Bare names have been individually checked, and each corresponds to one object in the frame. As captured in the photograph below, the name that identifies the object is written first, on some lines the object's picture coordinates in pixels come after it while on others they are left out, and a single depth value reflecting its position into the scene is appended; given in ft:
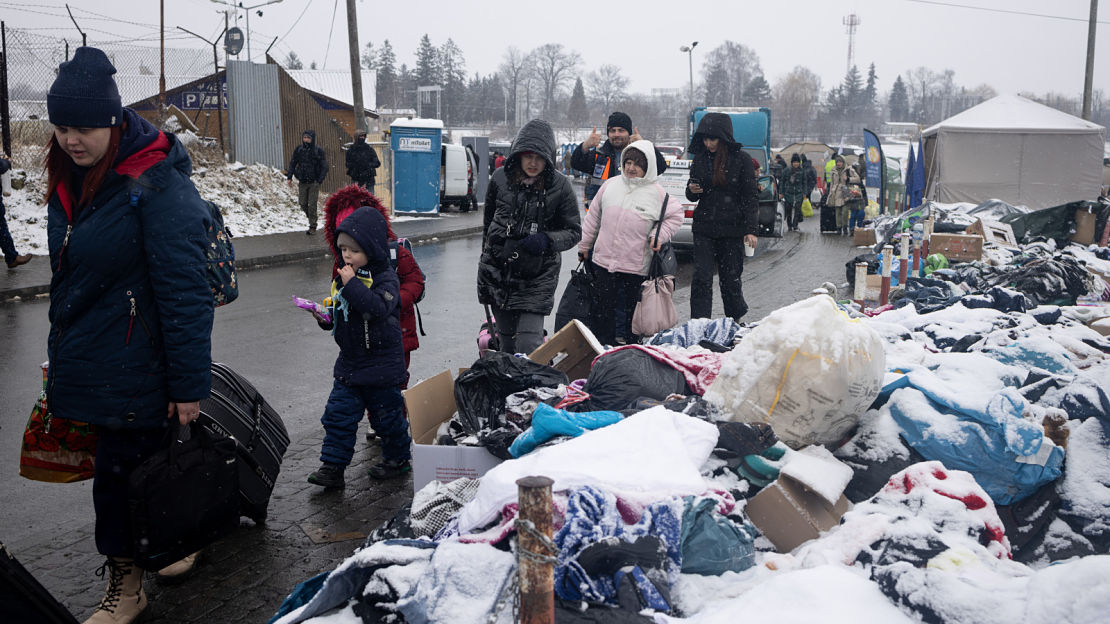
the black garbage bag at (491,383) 14.40
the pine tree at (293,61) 293.57
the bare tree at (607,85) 325.42
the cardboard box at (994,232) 37.06
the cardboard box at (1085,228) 40.70
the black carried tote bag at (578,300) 21.31
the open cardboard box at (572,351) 16.65
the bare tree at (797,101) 282.87
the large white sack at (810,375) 12.30
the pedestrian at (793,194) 70.54
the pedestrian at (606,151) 25.72
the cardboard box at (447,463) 12.46
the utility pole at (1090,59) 106.63
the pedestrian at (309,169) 54.19
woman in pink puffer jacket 21.09
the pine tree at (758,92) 296.57
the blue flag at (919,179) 64.90
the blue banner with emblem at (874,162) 65.92
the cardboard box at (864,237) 51.62
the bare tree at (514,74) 304.71
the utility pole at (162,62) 68.80
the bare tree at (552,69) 305.12
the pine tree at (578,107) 287.89
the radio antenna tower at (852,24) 345.64
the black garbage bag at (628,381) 14.02
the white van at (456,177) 77.87
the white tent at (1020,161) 60.75
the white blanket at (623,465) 10.12
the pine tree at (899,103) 353.10
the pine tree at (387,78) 309.01
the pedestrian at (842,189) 65.77
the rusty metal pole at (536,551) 6.88
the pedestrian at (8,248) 36.33
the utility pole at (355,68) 66.80
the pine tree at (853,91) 339.16
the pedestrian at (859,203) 66.23
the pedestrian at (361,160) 59.11
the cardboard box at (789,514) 10.66
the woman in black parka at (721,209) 22.99
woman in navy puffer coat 9.77
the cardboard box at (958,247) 32.27
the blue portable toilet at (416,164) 67.31
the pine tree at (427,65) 314.14
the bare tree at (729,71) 336.49
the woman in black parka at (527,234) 17.66
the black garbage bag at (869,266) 33.09
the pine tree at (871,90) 353.51
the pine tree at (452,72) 305.34
